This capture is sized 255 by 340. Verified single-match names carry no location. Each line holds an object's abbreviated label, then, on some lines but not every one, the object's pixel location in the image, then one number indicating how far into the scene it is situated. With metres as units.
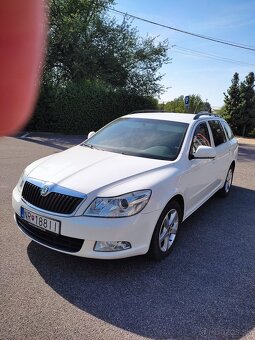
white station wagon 3.39
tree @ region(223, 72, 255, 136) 33.53
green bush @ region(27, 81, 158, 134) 18.44
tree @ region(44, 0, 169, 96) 19.03
